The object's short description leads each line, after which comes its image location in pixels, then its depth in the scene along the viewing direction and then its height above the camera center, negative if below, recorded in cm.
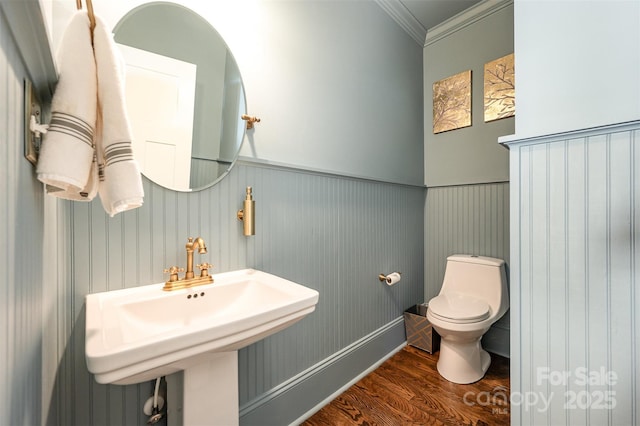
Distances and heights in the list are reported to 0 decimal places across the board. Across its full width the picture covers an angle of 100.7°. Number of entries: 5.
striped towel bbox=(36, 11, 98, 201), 50 +18
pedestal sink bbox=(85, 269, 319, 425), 54 -30
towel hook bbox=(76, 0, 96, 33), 55 +42
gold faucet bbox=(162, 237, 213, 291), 93 -22
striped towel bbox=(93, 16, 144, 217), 57 +19
